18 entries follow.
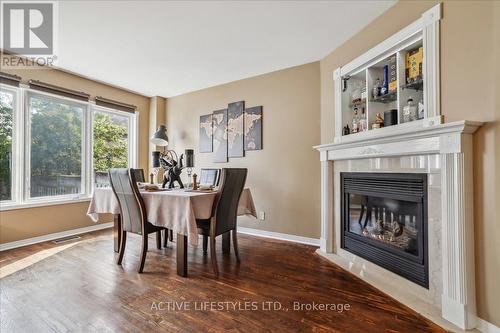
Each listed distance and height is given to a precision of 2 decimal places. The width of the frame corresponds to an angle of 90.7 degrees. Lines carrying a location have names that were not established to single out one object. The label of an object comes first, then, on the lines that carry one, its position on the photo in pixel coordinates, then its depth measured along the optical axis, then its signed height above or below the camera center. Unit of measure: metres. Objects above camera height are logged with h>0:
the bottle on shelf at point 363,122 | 2.57 +0.48
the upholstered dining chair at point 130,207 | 2.38 -0.38
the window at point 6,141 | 3.14 +0.37
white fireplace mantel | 1.58 -0.30
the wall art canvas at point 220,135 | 4.21 +0.59
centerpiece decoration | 3.07 +0.01
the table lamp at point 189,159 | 3.00 +0.12
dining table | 2.14 -0.39
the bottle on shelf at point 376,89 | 2.47 +0.80
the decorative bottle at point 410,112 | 2.09 +0.48
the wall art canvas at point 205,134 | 4.41 +0.63
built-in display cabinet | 1.86 +0.78
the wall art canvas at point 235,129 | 4.02 +0.65
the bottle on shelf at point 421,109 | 2.01 +0.48
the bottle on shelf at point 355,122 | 2.70 +0.52
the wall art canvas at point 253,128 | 3.82 +0.64
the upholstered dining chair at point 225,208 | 2.34 -0.40
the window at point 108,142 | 4.20 +0.49
